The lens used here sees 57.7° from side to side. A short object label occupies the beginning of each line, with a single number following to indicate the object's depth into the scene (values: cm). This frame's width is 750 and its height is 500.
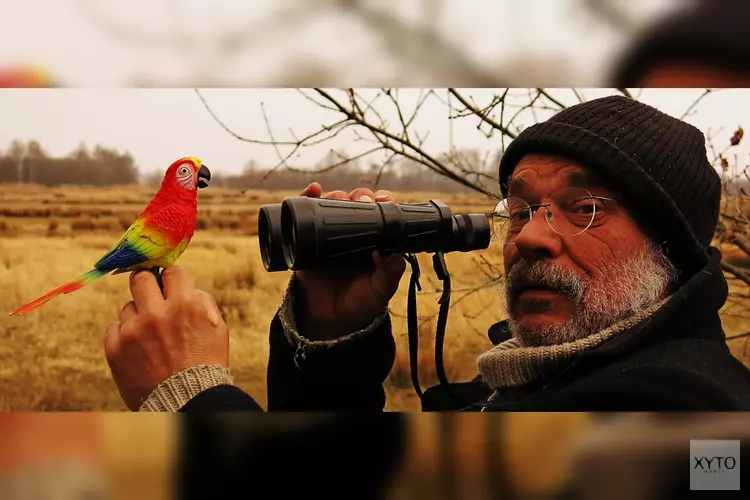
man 130
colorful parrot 144
